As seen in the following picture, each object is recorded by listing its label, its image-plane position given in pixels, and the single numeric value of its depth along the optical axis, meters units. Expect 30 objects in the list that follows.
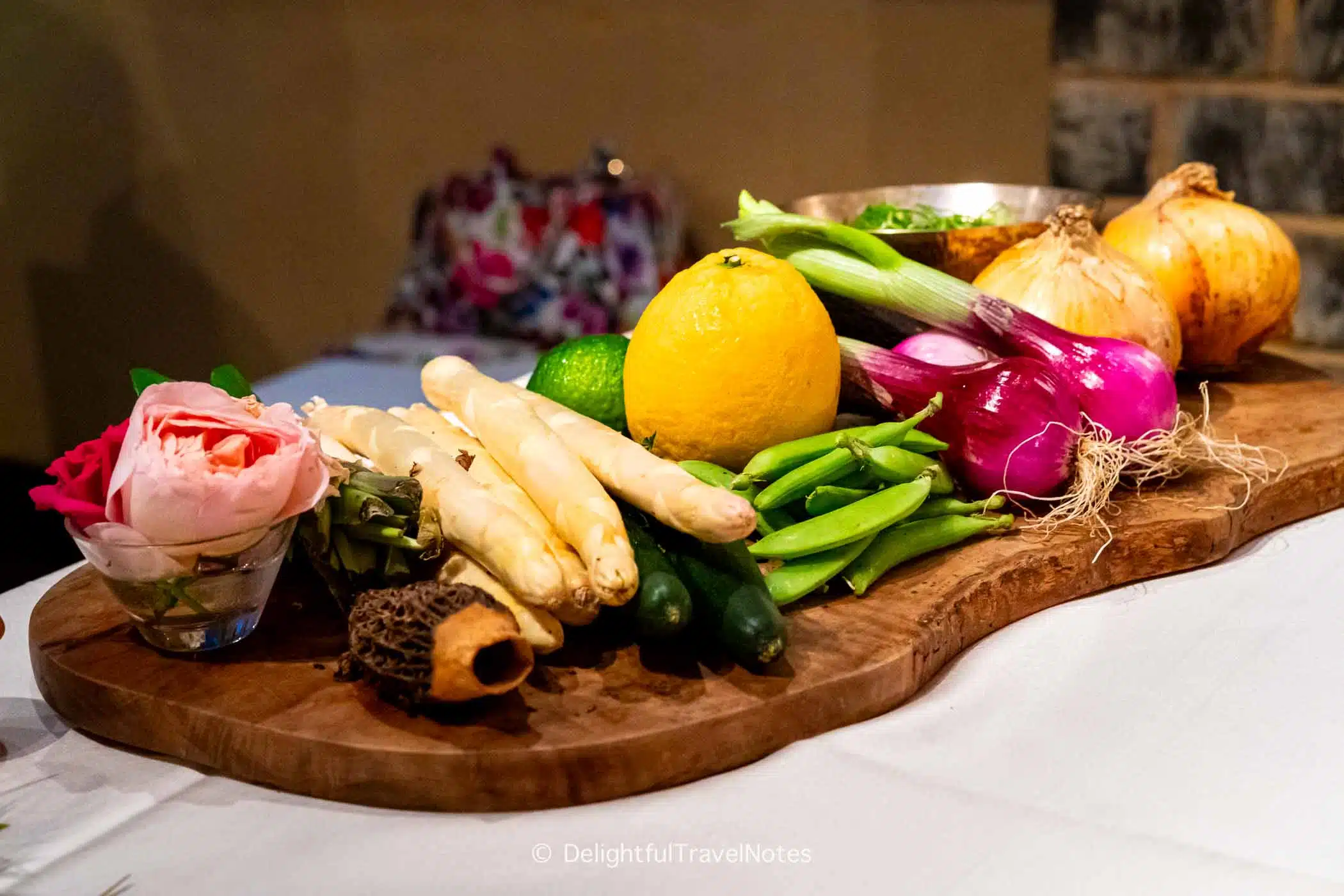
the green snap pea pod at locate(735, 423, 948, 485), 1.00
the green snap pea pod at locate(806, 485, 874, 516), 0.98
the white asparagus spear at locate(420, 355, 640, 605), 0.78
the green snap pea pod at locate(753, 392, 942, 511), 0.98
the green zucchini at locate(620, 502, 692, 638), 0.78
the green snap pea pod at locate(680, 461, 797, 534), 0.99
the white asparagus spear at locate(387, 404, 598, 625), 0.79
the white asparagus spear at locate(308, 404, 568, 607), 0.78
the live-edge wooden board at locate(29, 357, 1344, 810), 0.74
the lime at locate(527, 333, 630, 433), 1.18
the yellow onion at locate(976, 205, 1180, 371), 1.25
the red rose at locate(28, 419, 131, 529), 0.77
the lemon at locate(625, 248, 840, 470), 1.01
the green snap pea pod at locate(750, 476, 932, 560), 0.94
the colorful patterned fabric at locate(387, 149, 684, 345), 3.11
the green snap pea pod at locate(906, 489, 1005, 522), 1.03
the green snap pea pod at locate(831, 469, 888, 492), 1.02
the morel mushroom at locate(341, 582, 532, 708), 0.72
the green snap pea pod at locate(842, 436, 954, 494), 0.99
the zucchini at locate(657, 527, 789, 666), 0.80
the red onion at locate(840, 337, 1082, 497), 1.05
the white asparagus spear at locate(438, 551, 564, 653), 0.80
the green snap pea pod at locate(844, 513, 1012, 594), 0.96
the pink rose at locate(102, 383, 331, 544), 0.75
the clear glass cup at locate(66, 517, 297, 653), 0.77
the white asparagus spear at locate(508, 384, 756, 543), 0.78
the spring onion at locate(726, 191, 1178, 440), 1.11
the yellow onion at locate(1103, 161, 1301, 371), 1.39
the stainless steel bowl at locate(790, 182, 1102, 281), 1.40
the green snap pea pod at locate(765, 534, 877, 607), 0.92
